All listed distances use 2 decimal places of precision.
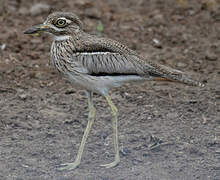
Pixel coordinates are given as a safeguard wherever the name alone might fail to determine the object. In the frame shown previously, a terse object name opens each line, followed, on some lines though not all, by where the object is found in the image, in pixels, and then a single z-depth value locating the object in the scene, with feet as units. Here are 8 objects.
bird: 32.27
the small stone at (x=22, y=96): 42.16
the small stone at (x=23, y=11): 56.71
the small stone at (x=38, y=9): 56.54
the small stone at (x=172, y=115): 39.88
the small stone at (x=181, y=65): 48.29
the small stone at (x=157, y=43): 52.06
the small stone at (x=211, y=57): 49.15
